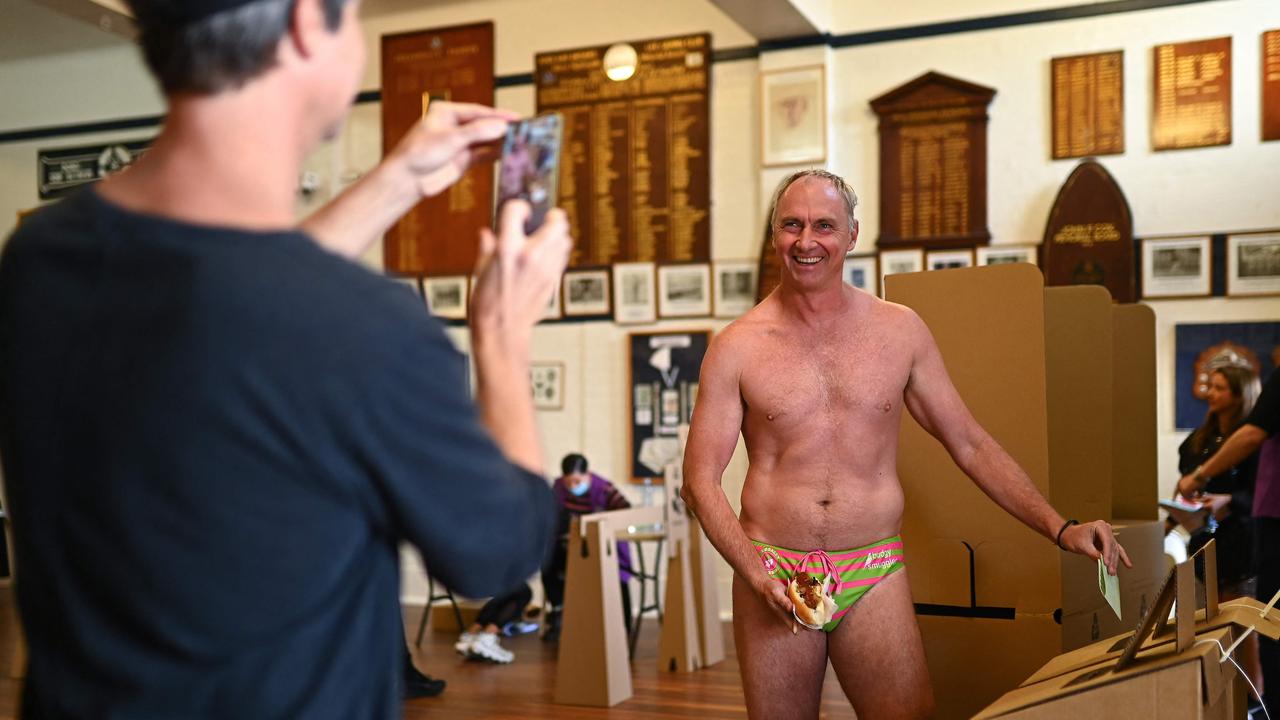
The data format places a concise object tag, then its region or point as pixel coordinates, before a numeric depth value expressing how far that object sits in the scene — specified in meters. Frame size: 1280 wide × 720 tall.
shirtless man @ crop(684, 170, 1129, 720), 2.87
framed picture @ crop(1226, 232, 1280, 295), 7.14
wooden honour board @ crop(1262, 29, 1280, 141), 7.13
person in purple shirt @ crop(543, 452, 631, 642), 7.75
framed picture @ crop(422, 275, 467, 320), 9.37
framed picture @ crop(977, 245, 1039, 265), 7.64
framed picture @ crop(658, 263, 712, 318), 8.56
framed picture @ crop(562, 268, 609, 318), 8.91
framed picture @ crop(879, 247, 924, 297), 7.88
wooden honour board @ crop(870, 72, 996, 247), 7.76
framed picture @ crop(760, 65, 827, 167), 8.08
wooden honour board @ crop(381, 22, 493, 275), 9.27
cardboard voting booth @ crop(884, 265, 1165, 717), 3.41
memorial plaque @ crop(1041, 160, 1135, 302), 7.37
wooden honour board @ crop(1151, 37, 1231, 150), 7.23
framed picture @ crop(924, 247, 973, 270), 7.80
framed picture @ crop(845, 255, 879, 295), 8.02
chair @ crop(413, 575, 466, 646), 7.78
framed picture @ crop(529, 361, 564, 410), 9.09
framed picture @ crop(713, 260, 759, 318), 8.43
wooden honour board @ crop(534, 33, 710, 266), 8.58
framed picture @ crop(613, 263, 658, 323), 8.74
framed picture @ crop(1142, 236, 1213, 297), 7.25
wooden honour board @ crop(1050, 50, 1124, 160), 7.46
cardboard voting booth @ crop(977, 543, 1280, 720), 2.10
